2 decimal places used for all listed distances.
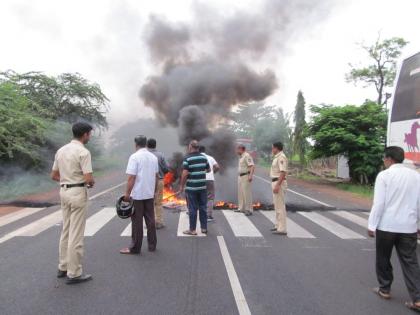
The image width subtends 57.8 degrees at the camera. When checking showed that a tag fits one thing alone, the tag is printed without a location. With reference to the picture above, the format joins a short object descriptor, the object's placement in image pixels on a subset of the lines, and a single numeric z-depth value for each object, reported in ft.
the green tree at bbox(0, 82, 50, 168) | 45.00
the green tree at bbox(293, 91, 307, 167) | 92.58
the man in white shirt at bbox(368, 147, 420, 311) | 12.41
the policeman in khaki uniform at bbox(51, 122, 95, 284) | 14.08
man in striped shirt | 22.13
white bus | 19.03
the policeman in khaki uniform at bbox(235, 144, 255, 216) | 29.91
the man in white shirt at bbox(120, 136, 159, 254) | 17.83
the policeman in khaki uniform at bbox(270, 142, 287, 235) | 22.84
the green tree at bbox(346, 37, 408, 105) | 100.89
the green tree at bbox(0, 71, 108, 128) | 72.64
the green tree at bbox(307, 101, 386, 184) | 58.65
